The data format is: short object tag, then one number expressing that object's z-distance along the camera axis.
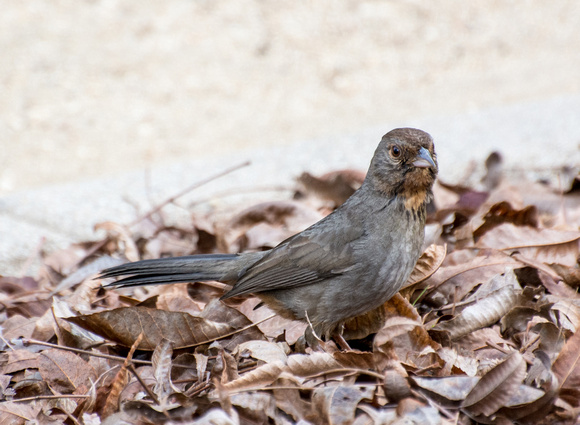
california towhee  7.17
